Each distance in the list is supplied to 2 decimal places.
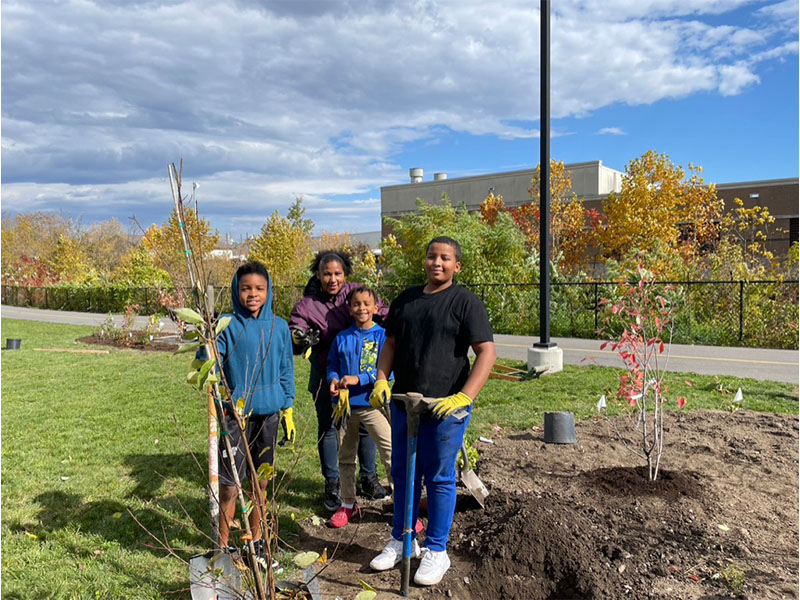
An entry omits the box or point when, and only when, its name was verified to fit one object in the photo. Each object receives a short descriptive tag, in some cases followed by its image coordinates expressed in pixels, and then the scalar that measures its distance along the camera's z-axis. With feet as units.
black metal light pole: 27.09
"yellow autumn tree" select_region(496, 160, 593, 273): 76.74
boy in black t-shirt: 9.82
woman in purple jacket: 12.93
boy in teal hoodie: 10.37
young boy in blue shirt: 12.20
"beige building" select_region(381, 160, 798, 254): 95.66
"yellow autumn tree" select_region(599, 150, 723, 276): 65.05
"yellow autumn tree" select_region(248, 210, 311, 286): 68.28
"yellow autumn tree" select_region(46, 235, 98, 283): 112.68
